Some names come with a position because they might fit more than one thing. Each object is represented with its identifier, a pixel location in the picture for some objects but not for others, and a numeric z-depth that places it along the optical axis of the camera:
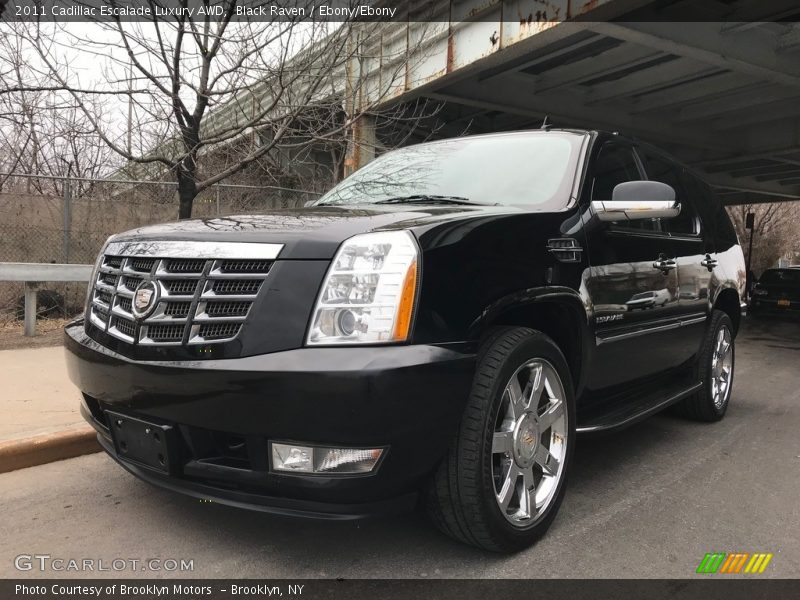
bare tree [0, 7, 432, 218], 7.00
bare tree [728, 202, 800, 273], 35.53
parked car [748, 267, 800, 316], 15.05
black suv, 2.17
